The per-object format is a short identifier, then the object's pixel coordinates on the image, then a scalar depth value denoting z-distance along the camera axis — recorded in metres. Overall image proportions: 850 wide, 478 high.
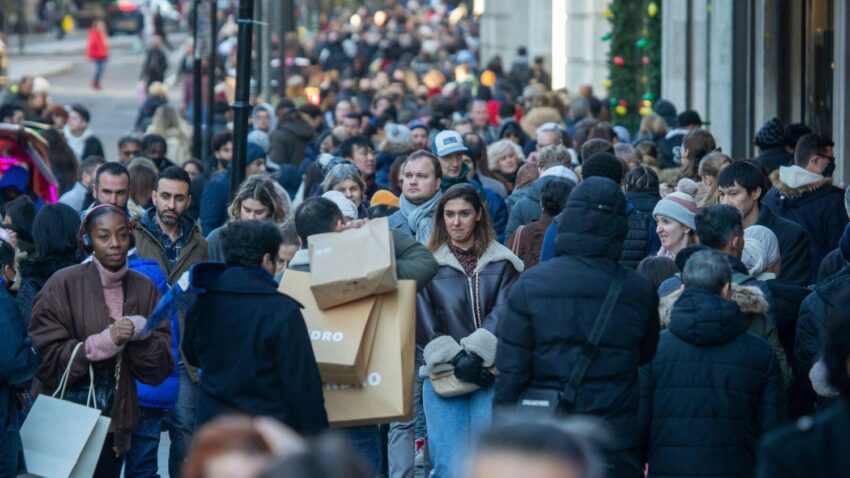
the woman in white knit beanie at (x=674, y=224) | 17.27
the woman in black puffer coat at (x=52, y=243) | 16.84
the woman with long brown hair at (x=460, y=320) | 15.23
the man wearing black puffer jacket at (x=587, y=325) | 12.04
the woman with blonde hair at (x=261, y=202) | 17.73
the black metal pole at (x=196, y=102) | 35.87
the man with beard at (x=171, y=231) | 18.03
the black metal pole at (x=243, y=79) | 19.86
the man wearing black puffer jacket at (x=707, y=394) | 12.52
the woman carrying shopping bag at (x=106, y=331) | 14.42
